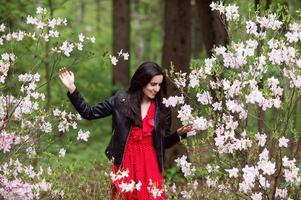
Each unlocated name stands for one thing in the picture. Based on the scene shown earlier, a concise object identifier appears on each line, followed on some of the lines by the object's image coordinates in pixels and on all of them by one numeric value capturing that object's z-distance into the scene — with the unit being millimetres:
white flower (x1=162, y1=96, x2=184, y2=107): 4965
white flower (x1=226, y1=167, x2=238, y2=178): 4399
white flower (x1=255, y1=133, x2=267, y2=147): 4580
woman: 5016
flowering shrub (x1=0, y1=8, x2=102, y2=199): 5285
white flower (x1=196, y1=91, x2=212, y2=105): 4898
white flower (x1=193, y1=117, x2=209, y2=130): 4715
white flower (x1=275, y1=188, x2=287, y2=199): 4910
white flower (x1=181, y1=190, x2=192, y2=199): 5430
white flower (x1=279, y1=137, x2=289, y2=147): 4496
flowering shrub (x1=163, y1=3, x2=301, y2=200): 4516
